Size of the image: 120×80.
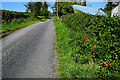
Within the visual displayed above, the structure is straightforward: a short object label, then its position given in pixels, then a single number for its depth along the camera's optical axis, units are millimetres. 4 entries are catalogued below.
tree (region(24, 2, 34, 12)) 40562
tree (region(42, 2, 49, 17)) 54453
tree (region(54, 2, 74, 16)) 23281
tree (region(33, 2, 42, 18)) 37609
